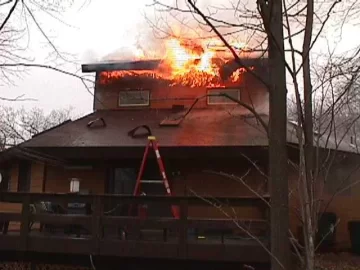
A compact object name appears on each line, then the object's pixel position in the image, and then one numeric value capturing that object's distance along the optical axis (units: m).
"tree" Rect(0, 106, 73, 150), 37.53
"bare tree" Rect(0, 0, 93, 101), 5.84
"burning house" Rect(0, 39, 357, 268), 7.56
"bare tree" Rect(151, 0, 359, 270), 3.33
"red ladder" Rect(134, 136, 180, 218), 8.86
